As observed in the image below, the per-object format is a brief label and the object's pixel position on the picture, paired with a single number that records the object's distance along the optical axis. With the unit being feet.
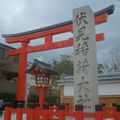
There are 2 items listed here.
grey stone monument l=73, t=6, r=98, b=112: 19.94
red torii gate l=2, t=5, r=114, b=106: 39.61
